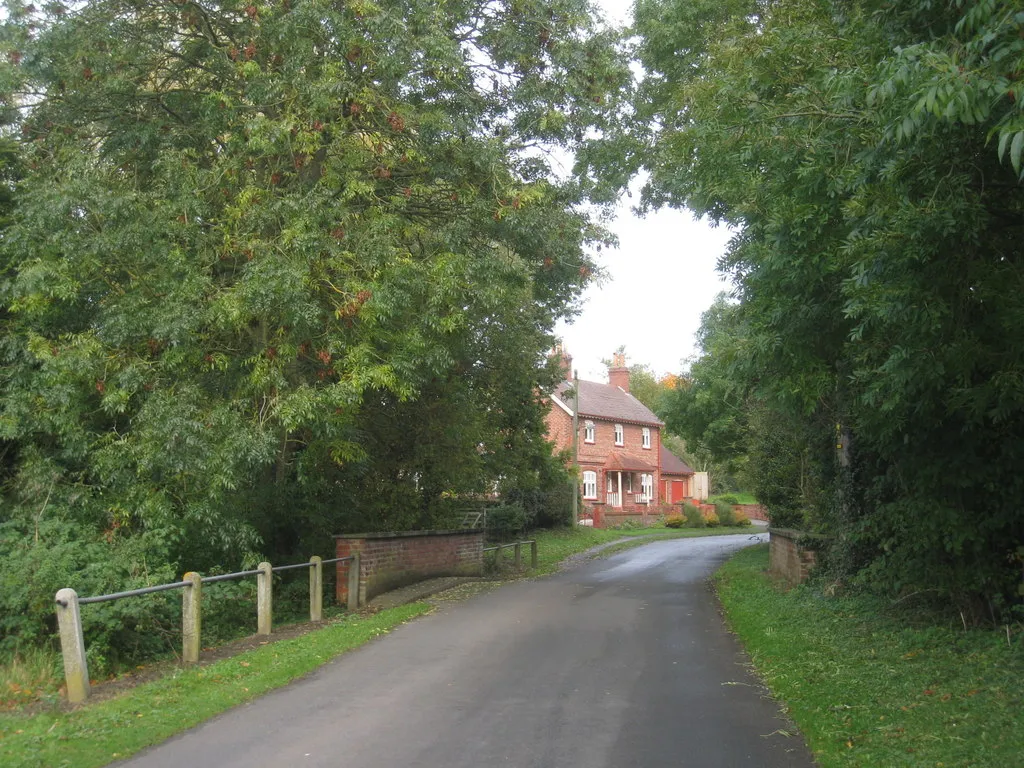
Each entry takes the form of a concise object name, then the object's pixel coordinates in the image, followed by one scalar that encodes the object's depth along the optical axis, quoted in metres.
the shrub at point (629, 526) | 45.26
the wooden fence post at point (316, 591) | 12.89
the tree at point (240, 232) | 11.77
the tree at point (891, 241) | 6.31
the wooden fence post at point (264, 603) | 11.45
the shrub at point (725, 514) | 49.88
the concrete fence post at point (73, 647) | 7.73
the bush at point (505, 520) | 31.67
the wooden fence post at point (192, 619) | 9.62
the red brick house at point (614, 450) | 48.59
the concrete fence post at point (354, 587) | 14.27
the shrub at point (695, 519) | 48.03
